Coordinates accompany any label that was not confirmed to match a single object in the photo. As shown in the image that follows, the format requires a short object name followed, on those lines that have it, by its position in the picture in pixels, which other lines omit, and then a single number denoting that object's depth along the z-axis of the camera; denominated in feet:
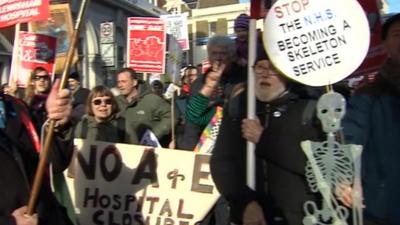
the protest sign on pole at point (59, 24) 26.08
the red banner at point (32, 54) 23.81
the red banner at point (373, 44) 16.19
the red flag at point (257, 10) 9.99
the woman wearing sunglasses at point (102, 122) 18.10
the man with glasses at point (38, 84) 20.85
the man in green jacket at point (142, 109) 21.26
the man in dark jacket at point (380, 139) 9.44
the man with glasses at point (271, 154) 9.52
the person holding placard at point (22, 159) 7.37
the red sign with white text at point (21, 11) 19.46
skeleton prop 8.55
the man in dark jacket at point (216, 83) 14.89
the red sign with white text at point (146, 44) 27.30
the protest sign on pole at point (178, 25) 43.73
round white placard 8.80
